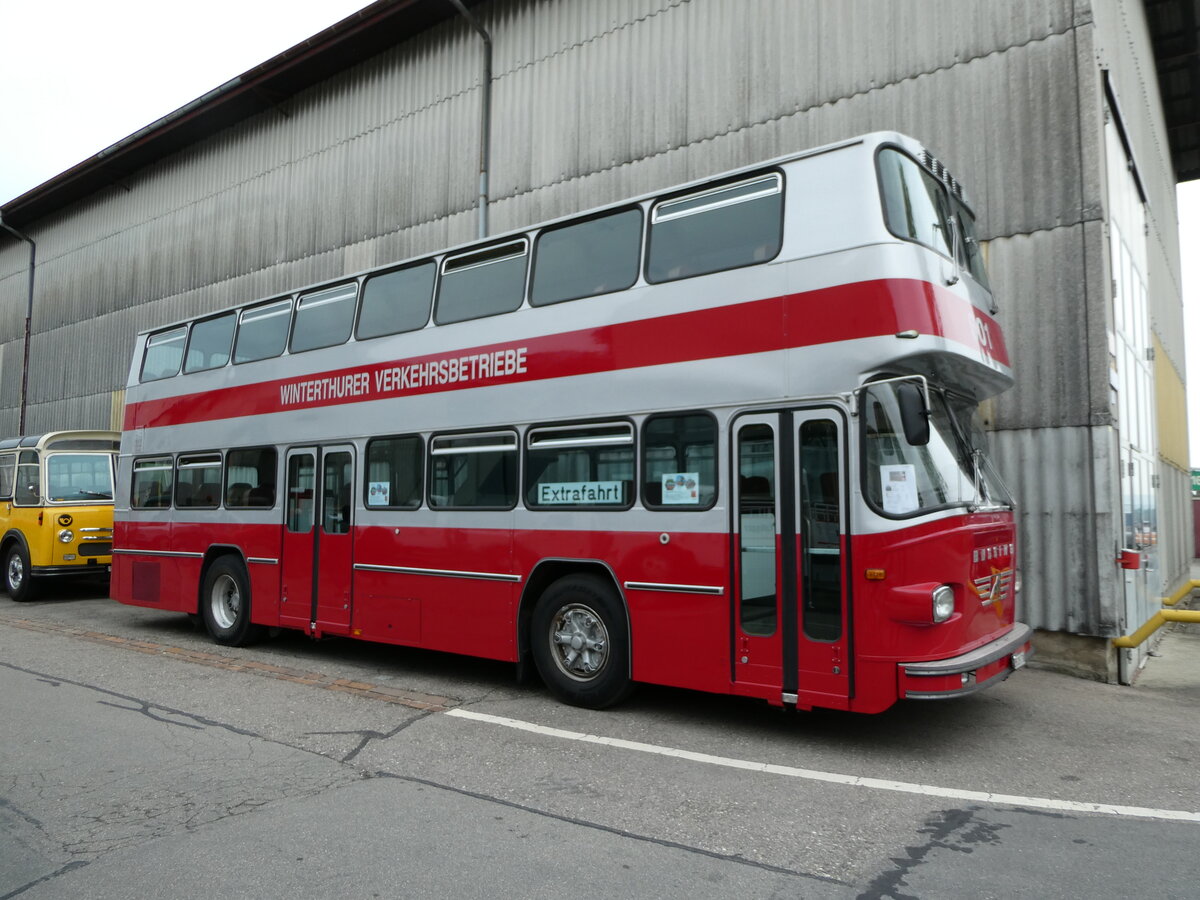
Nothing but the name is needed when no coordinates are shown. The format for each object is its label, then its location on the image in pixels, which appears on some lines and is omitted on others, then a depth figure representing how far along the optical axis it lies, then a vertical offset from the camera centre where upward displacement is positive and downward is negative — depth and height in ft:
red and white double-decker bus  18.01 +1.51
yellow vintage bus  47.01 -0.14
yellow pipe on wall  26.00 -3.66
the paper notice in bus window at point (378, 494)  27.86 +0.43
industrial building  27.91 +16.83
